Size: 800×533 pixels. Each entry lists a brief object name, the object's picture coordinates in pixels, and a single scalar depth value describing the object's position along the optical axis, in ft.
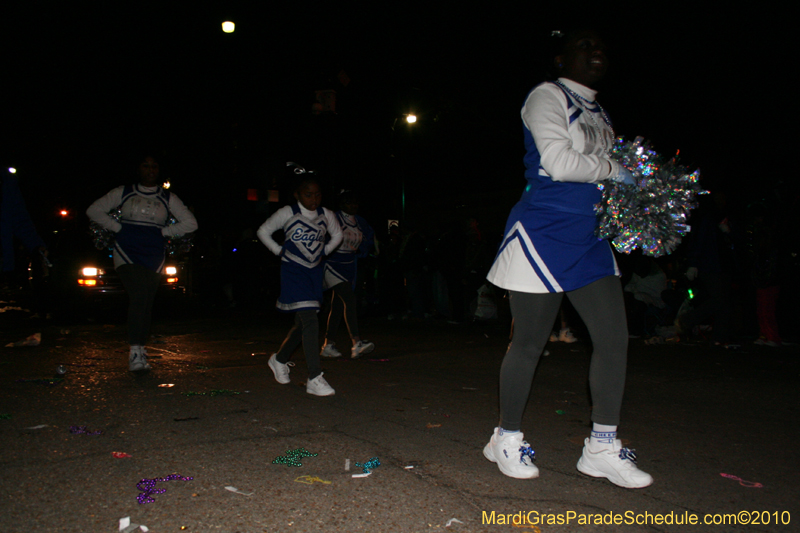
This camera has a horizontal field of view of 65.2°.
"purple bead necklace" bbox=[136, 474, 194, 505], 8.52
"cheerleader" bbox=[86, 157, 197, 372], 18.90
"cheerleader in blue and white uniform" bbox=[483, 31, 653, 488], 9.34
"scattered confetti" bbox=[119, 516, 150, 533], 7.62
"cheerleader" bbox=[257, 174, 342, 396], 16.17
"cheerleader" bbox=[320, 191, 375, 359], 22.88
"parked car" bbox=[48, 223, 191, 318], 38.42
